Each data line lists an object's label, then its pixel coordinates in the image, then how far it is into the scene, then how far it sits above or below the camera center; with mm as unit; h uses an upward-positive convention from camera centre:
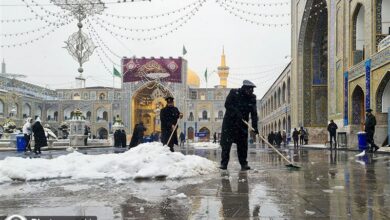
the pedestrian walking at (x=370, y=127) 12266 +195
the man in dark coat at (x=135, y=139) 16203 -216
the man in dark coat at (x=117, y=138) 24250 -271
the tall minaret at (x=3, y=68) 69188 +10494
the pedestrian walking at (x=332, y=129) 17859 +198
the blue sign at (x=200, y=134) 57256 -79
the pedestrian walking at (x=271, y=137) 30003 -236
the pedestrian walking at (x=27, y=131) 16453 +74
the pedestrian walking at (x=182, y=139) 34375 -453
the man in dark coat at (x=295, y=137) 23750 -182
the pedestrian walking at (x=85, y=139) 24294 -332
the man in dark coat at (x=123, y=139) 24344 -328
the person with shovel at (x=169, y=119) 9477 +315
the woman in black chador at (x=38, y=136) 15177 -110
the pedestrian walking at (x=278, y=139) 28703 -356
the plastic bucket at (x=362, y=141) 13403 -228
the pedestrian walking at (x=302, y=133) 25672 +11
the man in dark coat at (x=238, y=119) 6691 +226
